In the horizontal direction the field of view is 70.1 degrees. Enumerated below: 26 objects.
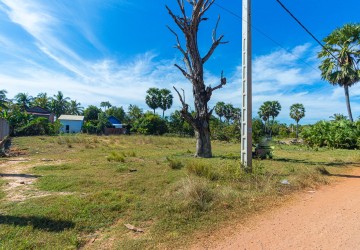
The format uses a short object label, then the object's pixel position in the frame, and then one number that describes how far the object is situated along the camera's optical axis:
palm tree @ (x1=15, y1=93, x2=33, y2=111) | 53.99
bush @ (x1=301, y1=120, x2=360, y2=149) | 21.22
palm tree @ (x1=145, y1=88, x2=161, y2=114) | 55.44
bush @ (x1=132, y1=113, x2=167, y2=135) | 43.54
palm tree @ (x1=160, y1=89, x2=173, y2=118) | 55.68
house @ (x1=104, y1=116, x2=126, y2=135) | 45.50
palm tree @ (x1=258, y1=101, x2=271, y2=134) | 57.59
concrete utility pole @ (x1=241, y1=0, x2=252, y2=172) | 8.03
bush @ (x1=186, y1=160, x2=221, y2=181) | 7.10
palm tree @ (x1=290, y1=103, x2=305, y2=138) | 56.19
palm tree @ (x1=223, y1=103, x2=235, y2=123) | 58.54
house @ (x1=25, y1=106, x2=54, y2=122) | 51.69
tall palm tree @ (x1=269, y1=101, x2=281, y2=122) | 57.56
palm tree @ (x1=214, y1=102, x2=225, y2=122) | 62.06
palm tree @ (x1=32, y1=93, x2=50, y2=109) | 59.97
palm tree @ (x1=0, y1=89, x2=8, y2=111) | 22.65
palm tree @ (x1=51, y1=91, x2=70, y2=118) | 61.06
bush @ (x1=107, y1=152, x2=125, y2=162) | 10.40
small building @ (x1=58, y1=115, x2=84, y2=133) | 49.34
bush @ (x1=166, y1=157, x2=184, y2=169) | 8.82
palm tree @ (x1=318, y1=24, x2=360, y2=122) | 21.77
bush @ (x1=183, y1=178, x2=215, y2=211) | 4.71
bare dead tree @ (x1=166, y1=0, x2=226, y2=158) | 12.81
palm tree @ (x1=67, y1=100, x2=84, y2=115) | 68.66
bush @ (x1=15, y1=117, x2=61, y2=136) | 32.62
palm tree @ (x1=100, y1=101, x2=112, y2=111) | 76.56
